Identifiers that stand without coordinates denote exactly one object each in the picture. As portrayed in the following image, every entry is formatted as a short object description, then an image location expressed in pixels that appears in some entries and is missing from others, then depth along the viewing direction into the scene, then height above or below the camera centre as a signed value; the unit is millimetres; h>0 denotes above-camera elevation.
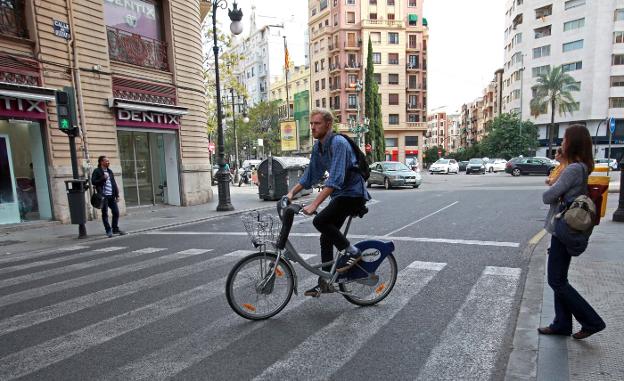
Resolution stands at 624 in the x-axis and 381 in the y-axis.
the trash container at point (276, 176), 17719 -1205
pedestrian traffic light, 9297 +1041
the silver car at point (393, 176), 22016 -1686
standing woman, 3225 -859
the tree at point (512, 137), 54062 +565
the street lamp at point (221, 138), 14008 +479
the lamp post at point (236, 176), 32281 -2035
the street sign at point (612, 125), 20670 +638
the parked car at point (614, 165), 34750 -2417
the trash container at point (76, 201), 9555 -1050
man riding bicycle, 3836 -376
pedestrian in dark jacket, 9602 -828
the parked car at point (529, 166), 32031 -2066
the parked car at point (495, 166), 42531 -2567
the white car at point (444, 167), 41716 -2423
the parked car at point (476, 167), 39562 -2436
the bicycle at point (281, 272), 3867 -1271
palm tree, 47594 +5881
